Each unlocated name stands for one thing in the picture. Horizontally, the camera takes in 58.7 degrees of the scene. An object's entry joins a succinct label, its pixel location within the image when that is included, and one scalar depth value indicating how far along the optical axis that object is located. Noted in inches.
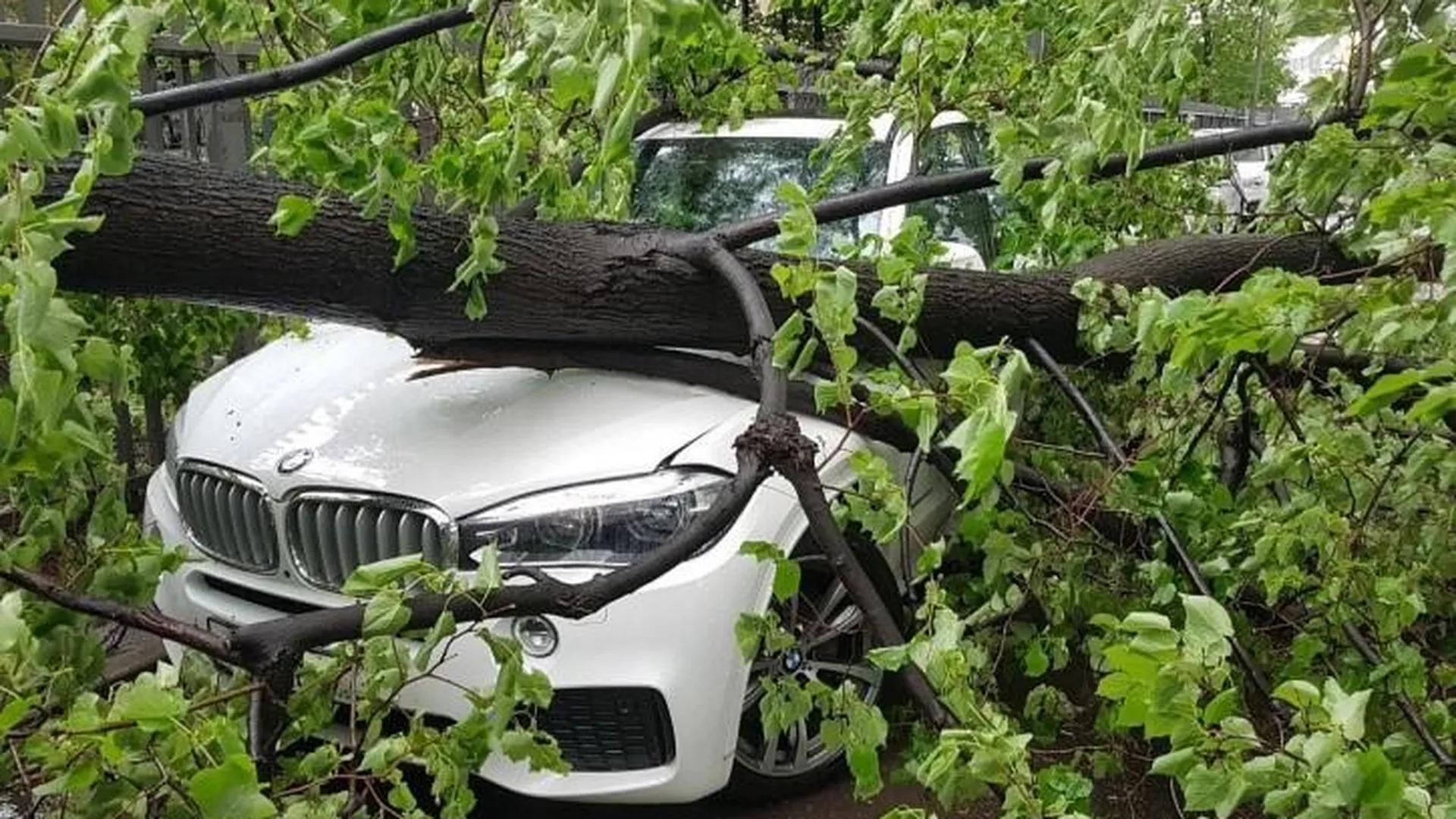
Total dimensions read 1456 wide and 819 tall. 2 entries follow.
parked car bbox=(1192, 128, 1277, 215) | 162.7
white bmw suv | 117.3
